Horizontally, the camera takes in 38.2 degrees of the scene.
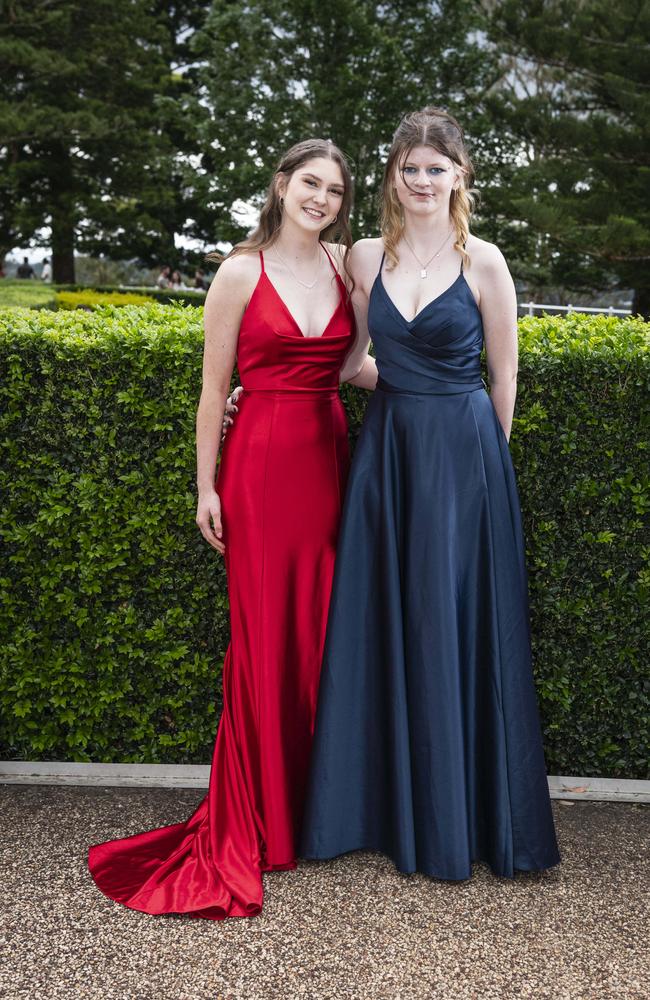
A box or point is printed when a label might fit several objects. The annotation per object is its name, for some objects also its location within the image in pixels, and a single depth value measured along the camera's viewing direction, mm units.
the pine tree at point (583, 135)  16953
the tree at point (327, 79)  17344
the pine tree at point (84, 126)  21062
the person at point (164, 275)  28984
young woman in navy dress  3088
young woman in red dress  3121
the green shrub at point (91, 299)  16852
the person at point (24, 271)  35156
